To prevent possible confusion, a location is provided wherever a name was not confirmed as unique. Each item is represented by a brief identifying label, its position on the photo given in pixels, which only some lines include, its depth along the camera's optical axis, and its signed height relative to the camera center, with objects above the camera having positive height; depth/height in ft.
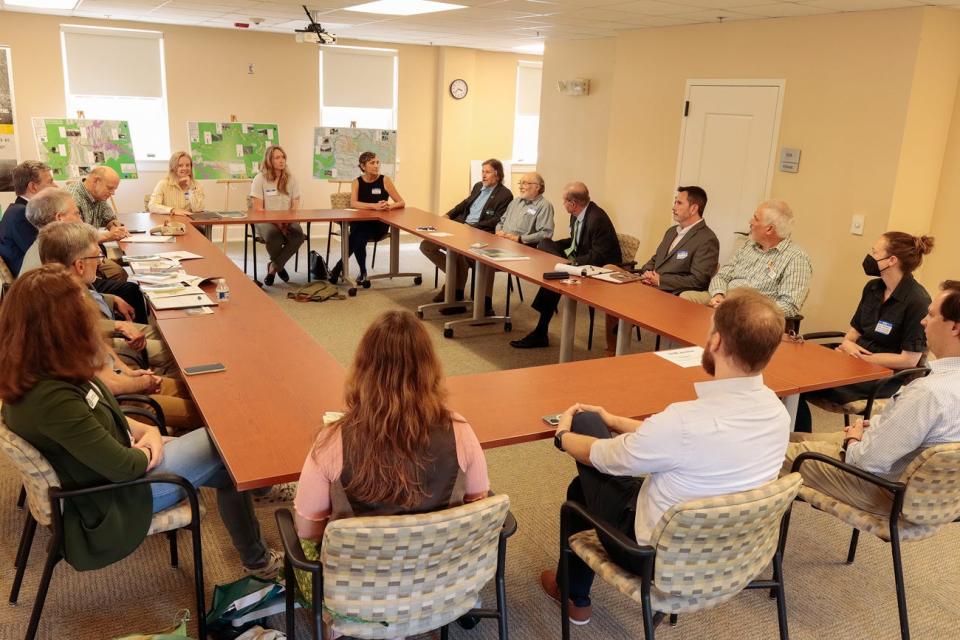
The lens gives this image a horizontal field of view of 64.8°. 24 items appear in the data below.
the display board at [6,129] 25.00 -0.48
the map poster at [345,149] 28.66 -0.65
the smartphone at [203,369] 9.22 -2.93
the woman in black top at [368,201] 24.09 -2.16
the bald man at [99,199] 17.39 -1.81
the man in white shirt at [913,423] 7.36 -2.54
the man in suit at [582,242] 18.31 -2.38
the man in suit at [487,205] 22.67 -1.98
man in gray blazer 16.11 -2.16
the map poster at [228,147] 27.78 -0.80
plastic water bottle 12.62 -2.75
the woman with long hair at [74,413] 6.62 -2.56
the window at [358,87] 30.76 +1.78
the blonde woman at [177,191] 21.34 -1.91
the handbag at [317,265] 23.68 -4.14
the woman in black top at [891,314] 11.16 -2.31
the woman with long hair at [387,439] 5.82 -2.32
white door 18.93 +0.04
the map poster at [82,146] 25.04 -0.91
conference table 7.58 -2.91
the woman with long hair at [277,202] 23.34 -2.29
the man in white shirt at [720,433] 6.21 -2.29
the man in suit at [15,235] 14.12 -2.19
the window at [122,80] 26.43 +1.37
